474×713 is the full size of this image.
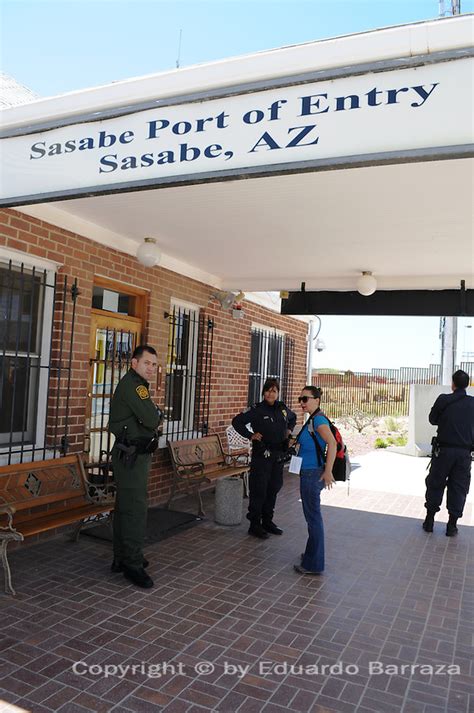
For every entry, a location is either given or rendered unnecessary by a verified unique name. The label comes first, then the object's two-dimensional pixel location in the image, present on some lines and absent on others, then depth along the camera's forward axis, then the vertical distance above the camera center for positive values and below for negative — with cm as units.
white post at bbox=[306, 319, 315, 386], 1324 +76
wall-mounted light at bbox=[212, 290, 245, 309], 824 +122
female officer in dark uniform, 557 -66
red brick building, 504 +38
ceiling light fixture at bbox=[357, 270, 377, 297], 711 +132
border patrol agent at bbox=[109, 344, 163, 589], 423 -60
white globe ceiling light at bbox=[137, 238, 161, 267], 591 +130
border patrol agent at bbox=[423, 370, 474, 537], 605 -69
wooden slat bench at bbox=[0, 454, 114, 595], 417 -110
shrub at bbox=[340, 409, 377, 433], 1910 -127
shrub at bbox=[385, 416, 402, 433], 1853 -129
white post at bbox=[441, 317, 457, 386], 1570 +114
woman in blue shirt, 467 -81
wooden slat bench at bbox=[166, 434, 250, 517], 645 -110
